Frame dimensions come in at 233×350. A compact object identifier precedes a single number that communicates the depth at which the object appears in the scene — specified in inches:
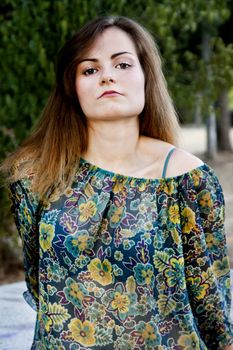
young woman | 76.3
